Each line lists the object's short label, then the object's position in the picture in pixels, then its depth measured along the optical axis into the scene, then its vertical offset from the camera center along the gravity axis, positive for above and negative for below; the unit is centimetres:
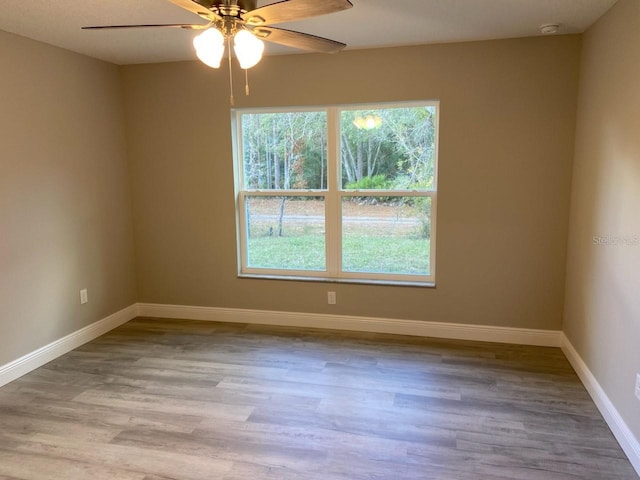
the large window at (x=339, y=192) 363 -17
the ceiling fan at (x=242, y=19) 173 +62
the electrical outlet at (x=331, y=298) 388 -108
